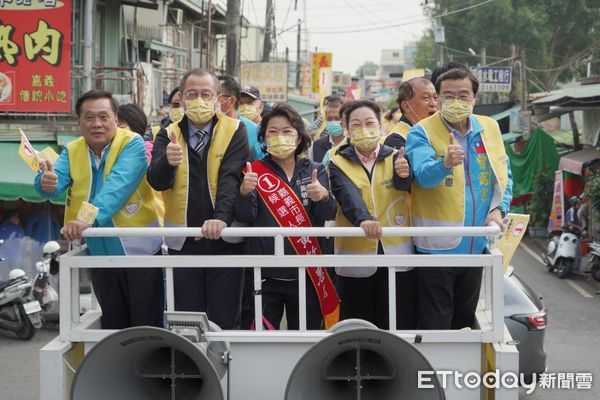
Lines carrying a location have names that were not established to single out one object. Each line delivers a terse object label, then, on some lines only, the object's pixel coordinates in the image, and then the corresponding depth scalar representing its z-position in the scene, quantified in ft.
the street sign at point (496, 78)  93.37
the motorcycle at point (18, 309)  34.78
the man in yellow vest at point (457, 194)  15.99
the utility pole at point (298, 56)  149.90
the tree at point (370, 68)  569.39
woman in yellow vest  16.61
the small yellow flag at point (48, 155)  16.68
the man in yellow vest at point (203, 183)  16.08
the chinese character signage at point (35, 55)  45.78
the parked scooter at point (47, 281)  36.52
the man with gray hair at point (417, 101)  20.26
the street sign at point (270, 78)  86.63
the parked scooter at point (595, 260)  49.67
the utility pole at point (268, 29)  104.58
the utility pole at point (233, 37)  58.44
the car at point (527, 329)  24.17
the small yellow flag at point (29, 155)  16.31
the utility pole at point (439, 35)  133.28
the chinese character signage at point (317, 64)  115.96
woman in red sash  16.38
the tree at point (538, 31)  150.51
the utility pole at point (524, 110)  81.95
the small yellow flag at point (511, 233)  17.39
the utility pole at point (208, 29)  67.38
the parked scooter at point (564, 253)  52.26
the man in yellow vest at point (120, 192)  16.21
